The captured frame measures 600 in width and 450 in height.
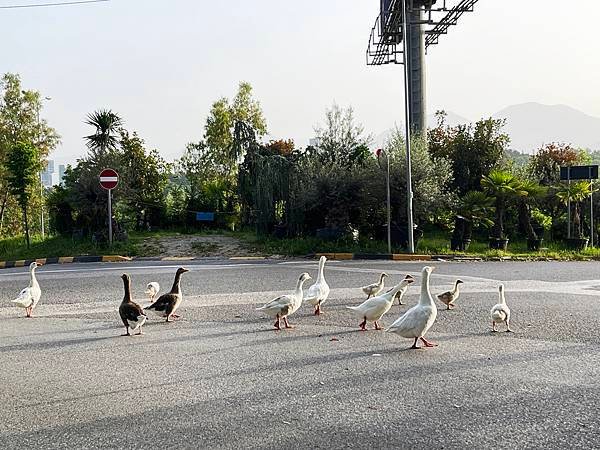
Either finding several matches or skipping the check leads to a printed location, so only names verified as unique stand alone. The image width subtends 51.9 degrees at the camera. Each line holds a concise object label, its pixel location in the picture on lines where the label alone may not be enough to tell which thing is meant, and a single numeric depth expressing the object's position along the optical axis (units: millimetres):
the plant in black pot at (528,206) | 21891
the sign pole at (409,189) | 20297
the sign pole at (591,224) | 22803
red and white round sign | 23109
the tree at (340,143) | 25094
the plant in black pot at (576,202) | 21844
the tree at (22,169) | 26188
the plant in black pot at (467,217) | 21859
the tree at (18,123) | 35062
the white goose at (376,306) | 8422
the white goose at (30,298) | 10438
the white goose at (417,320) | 7398
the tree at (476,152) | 27547
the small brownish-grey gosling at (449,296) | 10336
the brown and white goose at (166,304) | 9602
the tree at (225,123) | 34156
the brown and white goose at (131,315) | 8609
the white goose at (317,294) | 9922
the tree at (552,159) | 29139
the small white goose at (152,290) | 11570
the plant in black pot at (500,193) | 21661
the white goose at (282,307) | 8828
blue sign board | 30062
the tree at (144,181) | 30016
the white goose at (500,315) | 8461
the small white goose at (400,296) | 10473
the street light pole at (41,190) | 35153
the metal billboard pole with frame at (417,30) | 28078
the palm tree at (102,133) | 27844
